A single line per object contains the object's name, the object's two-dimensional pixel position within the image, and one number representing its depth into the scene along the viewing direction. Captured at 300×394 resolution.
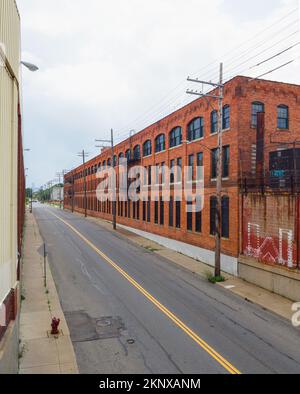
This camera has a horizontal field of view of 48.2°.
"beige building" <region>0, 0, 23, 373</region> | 7.60
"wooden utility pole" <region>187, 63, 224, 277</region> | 19.60
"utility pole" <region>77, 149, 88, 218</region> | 70.44
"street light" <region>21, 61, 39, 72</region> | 10.18
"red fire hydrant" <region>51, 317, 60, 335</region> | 11.69
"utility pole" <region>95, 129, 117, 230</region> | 45.11
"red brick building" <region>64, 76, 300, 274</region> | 21.75
